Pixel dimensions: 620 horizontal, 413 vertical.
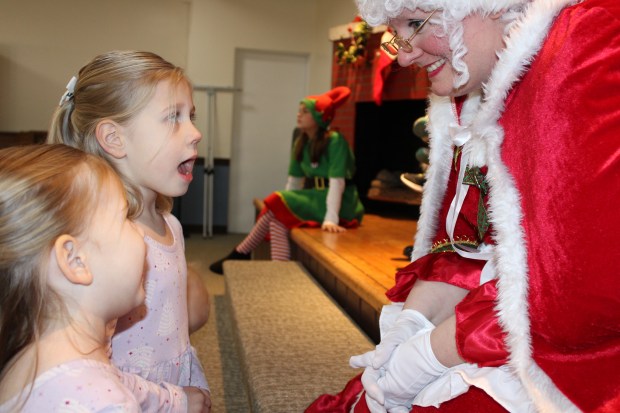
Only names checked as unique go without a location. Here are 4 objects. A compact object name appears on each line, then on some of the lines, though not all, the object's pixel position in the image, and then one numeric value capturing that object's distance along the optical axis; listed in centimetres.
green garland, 424
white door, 629
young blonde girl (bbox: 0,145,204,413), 77
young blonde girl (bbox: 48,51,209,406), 110
